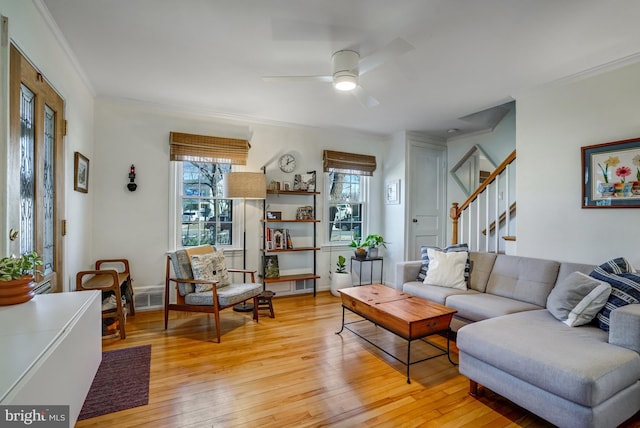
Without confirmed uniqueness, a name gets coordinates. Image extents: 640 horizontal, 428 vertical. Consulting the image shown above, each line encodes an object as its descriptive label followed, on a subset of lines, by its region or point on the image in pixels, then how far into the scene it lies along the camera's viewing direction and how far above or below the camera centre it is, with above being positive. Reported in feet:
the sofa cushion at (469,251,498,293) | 10.52 -1.81
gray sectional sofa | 5.19 -2.62
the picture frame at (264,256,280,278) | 14.32 -2.35
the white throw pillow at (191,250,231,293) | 10.84 -1.87
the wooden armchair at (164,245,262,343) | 10.11 -2.56
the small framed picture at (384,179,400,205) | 16.57 +1.26
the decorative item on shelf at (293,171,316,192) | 15.26 +1.63
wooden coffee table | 7.71 -2.51
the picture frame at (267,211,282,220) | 14.58 +0.03
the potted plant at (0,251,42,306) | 4.86 -1.01
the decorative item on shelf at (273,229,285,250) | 14.57 -1.12
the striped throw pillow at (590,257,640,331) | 6.64 -1.58
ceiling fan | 7.98 +3.63
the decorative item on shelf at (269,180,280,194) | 14.54 +1.37
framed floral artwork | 8.64 +1.18
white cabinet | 3.15 -1.58
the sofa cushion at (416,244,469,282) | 11.47 -1.52
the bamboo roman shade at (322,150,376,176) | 15.92 +2.75
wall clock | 15.16 +2.56
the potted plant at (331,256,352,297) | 15.34 -3.05
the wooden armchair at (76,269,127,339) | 9.64 -2.20
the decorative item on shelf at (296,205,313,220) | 15.35 +0.13
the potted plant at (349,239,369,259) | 15.66 -1.65
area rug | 6.56 -3.91
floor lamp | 12.78 +1.20
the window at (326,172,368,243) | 16.70 +0.57
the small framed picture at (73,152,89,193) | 9.79 +1.40
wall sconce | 12.30 +1.41
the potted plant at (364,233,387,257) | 15.96 -1.33
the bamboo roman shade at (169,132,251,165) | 12.92 +2.84
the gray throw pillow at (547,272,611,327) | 6.86 -1.87
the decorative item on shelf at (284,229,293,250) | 14.87 -1.19
